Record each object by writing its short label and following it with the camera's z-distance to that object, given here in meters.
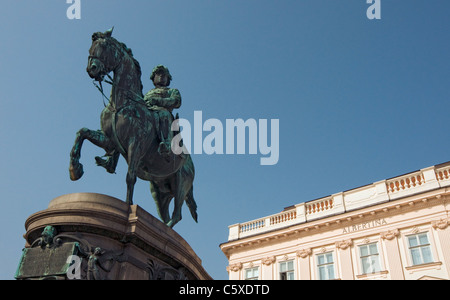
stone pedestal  4.71
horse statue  6.29
